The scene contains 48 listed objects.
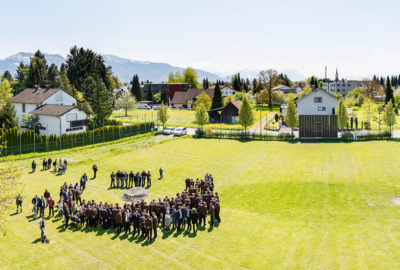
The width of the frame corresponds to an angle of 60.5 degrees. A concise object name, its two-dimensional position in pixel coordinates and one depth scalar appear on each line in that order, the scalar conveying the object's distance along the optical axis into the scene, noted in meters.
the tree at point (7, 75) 116.01
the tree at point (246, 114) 57.25
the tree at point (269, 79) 107.06
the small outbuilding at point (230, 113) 75.12
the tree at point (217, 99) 92.81
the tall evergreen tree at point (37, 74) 77.75
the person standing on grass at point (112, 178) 30.58
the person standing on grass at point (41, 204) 23.12
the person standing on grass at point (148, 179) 30.32
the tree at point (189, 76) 159.38
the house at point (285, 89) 165.20
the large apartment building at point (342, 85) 158.88
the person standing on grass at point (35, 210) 22.98
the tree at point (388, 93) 101.38
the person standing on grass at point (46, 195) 25.11
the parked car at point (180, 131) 56.56
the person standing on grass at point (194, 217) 20.61
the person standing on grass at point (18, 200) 24.04
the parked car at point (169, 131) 58.34
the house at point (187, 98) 114.86
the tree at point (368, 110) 66.94
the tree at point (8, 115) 49.38
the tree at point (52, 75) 83.17
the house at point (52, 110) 53.12
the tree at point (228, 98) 102.38
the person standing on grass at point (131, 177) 30.31
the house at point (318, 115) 52.84
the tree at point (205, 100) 93.68
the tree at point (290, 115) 56.53
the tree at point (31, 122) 55.47
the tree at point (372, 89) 122.47
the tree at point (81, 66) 88.81
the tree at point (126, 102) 91.44
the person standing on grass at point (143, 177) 30.41
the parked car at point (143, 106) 113.38
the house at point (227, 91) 129.62
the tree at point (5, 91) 73.94
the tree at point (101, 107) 67.12
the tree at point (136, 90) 127.94
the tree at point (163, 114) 62.88
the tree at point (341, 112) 57.94
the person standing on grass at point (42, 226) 19.48
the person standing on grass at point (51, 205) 23.52
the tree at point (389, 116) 54.09
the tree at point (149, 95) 132.88
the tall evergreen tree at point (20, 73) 98.53
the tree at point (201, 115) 59.84
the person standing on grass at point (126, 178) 30.25
